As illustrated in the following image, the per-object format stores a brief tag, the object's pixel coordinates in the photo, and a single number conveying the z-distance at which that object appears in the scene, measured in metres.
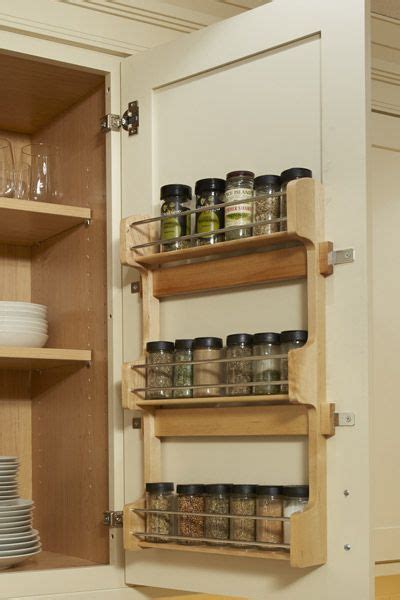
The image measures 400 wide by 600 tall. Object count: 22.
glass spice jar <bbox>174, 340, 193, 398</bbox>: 2.38
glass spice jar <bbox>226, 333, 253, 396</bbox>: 2.30
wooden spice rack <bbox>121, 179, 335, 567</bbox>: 2.20
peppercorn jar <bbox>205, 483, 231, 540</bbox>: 2.29
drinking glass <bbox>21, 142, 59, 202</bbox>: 2.74
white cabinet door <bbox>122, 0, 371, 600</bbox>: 2.21
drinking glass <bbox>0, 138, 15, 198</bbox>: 2.67
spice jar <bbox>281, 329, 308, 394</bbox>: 2.25
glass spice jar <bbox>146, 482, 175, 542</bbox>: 2.38
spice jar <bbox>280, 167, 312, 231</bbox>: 2.26
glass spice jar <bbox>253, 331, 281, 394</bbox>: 2.26
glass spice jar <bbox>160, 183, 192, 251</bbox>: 2.42
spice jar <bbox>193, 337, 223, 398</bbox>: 2.35
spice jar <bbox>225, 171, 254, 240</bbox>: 2.32
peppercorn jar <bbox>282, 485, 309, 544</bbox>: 2.21
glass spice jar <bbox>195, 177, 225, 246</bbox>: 2.37
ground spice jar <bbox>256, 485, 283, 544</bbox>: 2.23
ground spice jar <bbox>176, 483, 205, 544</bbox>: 2.33
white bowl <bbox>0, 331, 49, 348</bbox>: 2.65
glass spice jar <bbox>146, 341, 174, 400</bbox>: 2.41
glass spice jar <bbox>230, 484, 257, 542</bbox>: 2.26
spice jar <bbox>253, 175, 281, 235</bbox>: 2.29
